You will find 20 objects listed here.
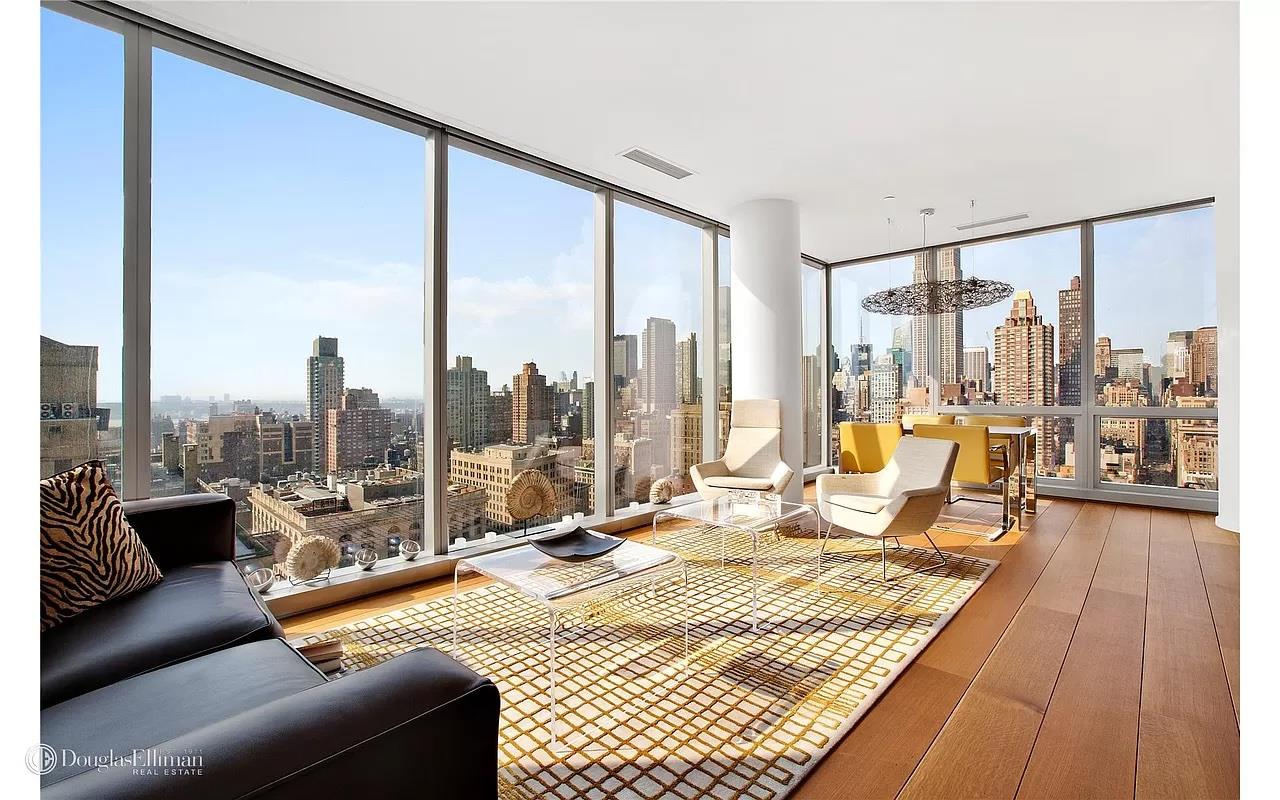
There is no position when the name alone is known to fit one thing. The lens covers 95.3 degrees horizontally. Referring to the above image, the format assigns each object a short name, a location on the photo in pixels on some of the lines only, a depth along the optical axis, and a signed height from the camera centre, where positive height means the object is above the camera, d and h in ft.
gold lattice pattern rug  5.70 -3.50
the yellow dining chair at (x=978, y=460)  14.80 -1.57
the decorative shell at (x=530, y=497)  12.34 -2.07
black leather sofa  2.76 -2.05
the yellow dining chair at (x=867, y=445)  16.85 -1.33
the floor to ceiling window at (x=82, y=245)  7.97 +2.21
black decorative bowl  7.99 -2.06
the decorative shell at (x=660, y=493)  16.38 -2.61
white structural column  16.25 +2.48
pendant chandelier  17.15 +3.19
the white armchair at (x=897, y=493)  10.60 -1.93
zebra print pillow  5.62 -1.51
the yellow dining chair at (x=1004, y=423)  15.84 -0.76
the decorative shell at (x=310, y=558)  9.61 -2.63
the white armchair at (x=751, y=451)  15.05 -1.39
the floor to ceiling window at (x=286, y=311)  9.02 +1.54
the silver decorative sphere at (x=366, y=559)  10.50 -2.85
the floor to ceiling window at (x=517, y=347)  12.20 +1.23
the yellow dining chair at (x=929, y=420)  19.08 -0.67
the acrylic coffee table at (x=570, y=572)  6.76 -2.22
